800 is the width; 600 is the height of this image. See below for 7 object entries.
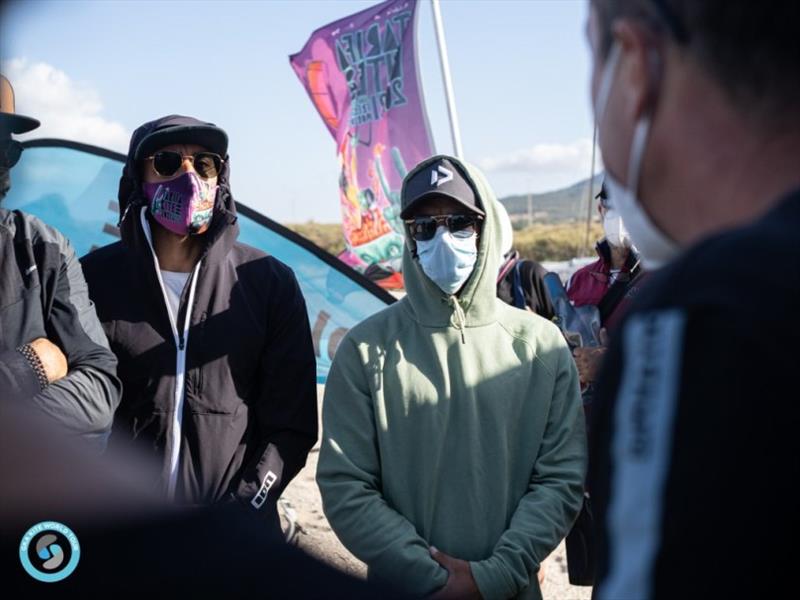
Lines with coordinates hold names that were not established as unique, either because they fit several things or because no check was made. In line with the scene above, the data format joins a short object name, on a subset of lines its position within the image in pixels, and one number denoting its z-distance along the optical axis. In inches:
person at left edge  91.4
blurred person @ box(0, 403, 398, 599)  31.0
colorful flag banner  528.7
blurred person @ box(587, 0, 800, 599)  27.4
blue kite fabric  256.4
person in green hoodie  103.8
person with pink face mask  115.9
